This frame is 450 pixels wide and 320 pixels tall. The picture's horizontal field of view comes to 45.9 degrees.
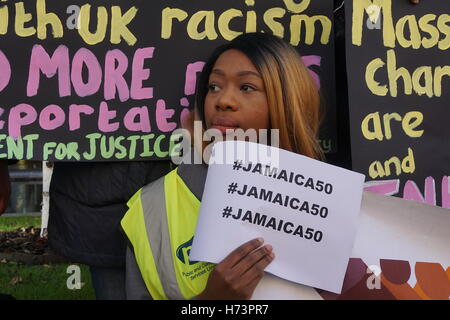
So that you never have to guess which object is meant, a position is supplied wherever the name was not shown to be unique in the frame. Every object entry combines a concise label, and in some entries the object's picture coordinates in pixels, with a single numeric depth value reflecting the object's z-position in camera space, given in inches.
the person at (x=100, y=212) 75.6
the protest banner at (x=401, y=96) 78.9
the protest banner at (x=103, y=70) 75.3
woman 60.3
